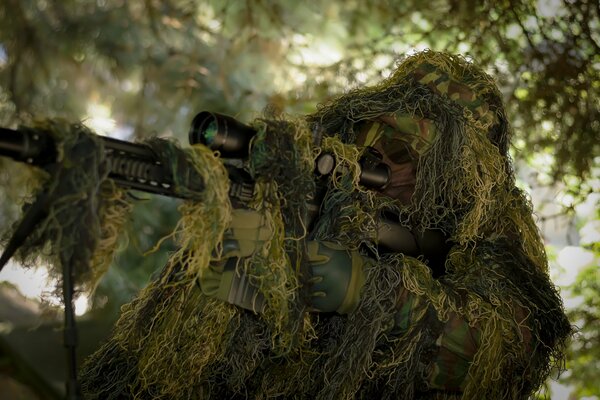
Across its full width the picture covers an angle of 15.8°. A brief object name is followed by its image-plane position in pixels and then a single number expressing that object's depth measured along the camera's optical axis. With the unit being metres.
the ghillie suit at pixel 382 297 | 3.40
